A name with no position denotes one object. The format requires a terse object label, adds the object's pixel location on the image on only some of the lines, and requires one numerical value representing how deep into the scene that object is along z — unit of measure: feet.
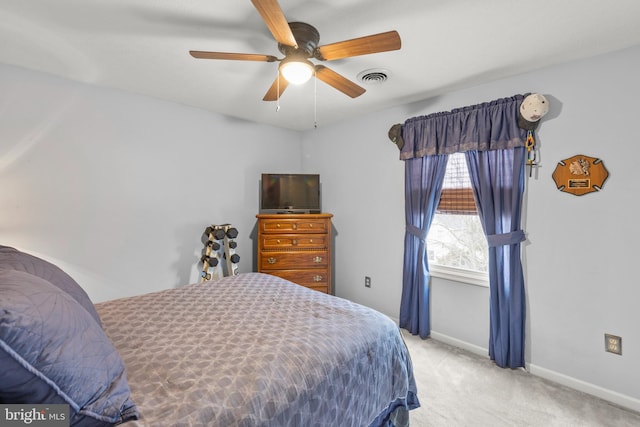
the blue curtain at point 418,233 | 9.41
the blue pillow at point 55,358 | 2.36
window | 8.95
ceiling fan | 4.67
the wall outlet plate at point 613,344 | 6.57
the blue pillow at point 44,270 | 3.78
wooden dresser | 11.12
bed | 2.76
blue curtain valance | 7.80
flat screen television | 12.14
